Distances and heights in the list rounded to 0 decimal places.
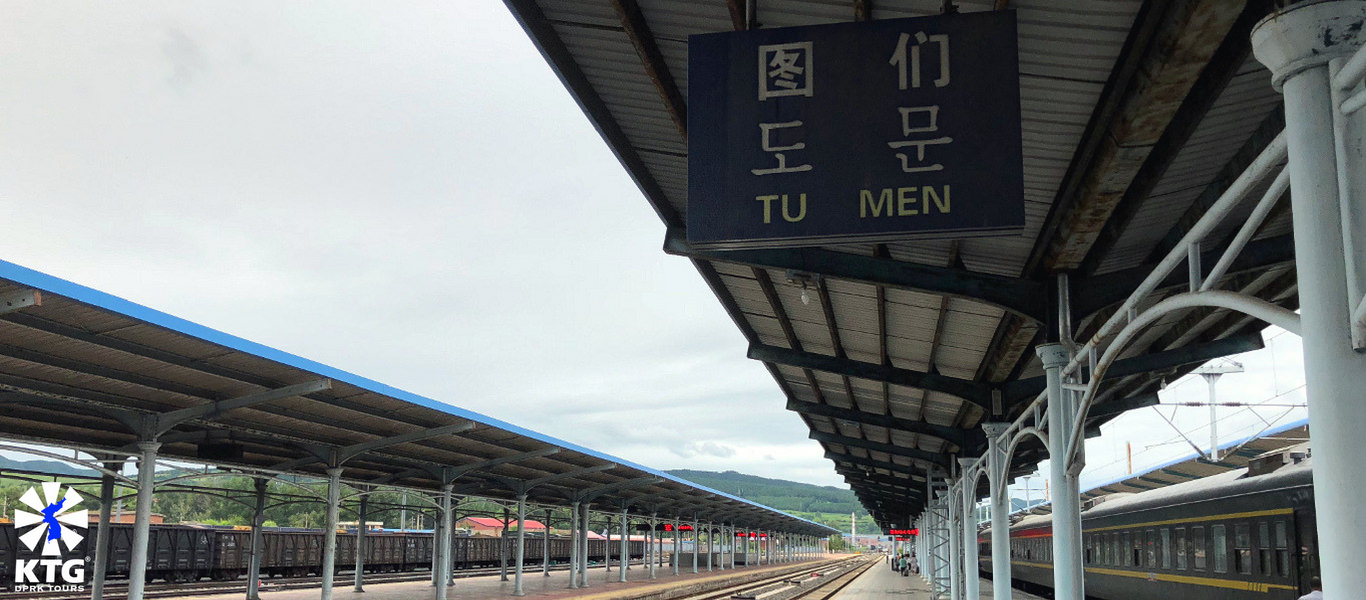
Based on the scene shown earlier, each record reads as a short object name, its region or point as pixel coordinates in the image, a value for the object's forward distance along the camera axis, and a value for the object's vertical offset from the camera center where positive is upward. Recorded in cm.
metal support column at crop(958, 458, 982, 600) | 1984 -98
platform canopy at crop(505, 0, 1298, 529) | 558 +224
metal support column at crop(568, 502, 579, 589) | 3456 -199
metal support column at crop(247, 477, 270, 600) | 2291 -141
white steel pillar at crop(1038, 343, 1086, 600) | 947 -1
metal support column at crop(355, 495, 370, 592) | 2829 -187
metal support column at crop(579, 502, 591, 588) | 3638 -245
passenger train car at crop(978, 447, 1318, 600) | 1201 -73
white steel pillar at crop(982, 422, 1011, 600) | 1445 -59
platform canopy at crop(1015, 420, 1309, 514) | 2217 +62
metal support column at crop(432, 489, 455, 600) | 2486 -172
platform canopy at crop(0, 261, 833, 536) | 1112 +118
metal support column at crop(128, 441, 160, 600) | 1418 -56
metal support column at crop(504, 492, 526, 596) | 2938 -154
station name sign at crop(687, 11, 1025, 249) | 486 +178
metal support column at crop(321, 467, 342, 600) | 1939 -98
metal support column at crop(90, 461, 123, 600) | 1594 -123
